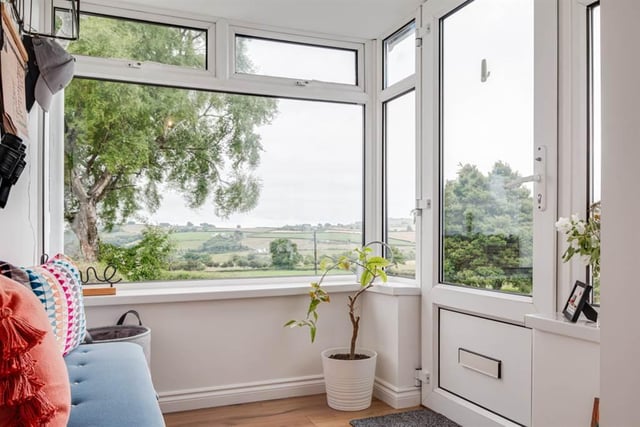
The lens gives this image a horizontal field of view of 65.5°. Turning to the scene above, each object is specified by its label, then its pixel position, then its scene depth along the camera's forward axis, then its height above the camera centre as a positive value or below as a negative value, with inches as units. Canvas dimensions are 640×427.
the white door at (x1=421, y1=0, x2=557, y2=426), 87.0 +2.2
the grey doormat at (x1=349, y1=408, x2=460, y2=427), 104.7 -45.6
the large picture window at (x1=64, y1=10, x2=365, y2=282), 118.3 +11.4
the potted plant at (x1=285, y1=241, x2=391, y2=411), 113.9 -35.8
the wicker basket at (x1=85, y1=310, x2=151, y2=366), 100.7 -26.0
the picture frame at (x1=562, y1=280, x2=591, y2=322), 69.9 -13.4
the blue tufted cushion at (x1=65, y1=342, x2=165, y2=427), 53.9 -22.6
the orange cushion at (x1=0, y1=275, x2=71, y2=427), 38.2 -13.5
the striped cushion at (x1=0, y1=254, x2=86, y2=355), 69.9 -13.0
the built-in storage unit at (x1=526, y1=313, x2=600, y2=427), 65.8 -22.3
